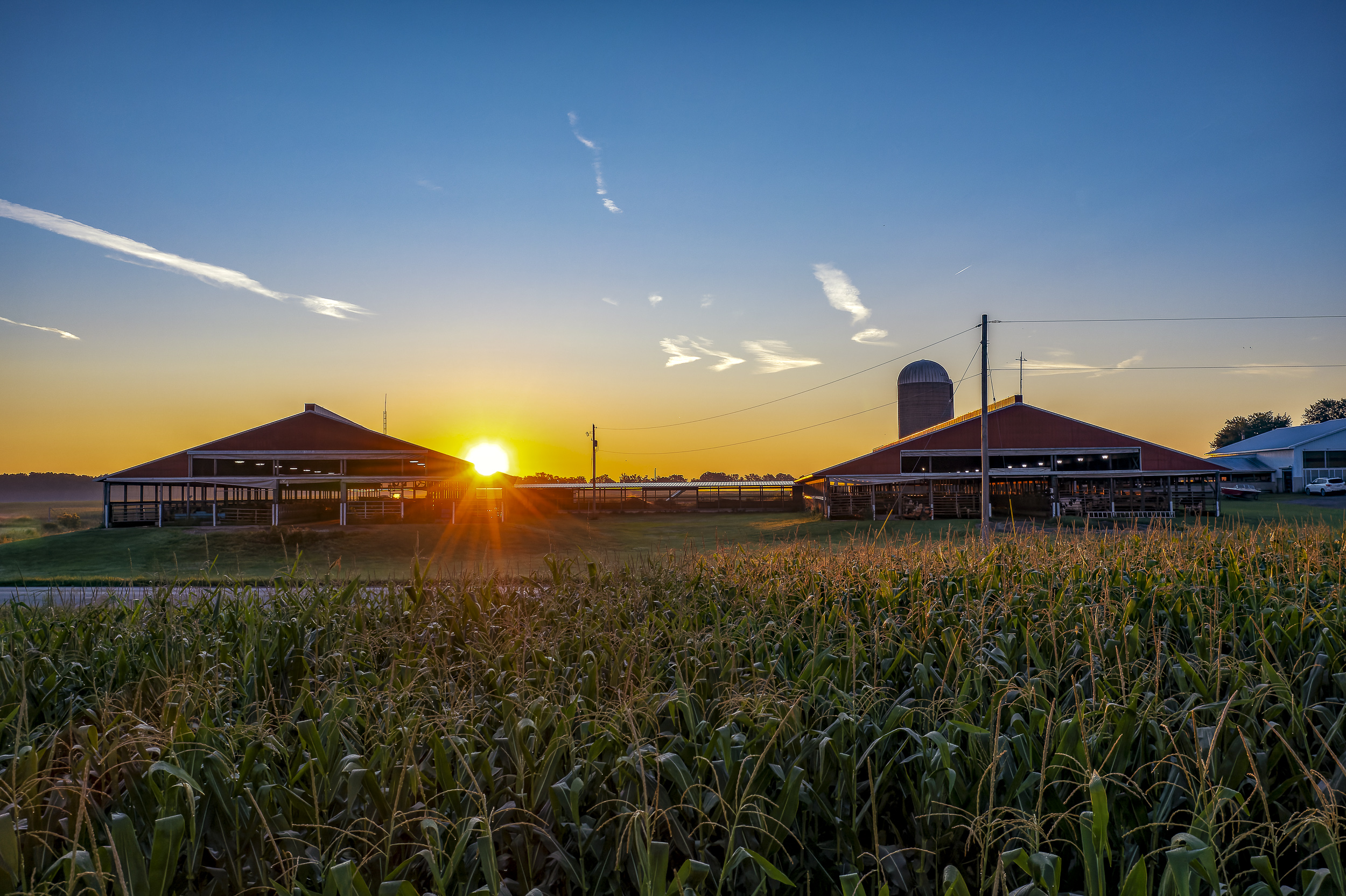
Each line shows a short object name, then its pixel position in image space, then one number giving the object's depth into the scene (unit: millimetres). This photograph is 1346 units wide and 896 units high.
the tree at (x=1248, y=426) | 104125
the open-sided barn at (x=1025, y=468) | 39281
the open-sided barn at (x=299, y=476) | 37156
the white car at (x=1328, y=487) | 55188
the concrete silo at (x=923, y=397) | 55531
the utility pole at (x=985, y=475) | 23234
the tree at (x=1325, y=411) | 101625
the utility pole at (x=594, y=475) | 45875
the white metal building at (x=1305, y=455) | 62688
